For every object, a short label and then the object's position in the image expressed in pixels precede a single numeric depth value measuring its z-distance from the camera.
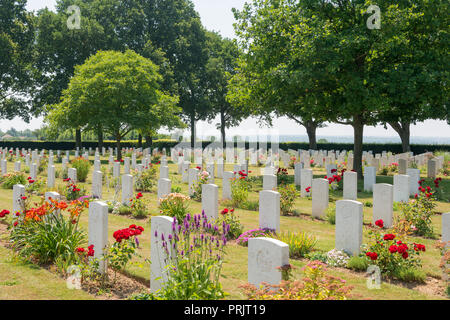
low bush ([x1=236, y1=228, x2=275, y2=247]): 7.53
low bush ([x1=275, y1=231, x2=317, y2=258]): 7.09
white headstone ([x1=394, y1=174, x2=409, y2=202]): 11.17
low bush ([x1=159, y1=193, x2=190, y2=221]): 9.37
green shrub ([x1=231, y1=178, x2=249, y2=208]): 12.22
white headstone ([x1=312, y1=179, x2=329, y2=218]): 10.59
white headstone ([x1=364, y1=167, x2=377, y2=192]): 14.94
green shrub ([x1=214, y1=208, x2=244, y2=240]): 8.37
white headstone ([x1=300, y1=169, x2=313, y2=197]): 13.16
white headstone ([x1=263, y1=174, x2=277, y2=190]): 11.46
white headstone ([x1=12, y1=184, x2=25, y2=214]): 8.43
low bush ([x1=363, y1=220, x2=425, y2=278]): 5.88
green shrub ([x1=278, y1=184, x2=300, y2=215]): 11.15
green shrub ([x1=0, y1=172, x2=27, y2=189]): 15.16
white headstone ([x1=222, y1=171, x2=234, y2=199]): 12.77
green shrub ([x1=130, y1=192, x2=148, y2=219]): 10.55
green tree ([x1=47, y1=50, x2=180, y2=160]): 28.75
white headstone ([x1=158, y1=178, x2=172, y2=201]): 10.73
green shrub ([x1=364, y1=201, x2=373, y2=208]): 12.45
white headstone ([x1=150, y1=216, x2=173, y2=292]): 5.07
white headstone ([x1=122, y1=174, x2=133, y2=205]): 11.44
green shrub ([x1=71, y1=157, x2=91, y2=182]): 17.30
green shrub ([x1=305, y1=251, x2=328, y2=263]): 6.81
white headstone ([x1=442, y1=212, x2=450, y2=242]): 6.56
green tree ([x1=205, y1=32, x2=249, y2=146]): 44.62
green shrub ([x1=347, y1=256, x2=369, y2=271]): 6.39
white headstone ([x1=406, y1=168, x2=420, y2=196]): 13.49
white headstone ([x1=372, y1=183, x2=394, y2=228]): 9.37
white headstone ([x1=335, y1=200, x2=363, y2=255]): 6.80
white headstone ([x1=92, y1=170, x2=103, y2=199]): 12.66
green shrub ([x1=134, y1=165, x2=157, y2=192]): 15.27
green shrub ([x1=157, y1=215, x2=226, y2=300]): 4.35
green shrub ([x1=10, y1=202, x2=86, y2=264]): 6.42
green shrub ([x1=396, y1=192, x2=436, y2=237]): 8.80
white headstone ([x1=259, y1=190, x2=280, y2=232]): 7.87
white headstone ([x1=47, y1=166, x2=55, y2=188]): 14.97
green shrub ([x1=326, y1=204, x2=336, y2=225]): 10.09
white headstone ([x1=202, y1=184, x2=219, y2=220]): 9.14
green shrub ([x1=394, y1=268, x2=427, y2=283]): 5.92
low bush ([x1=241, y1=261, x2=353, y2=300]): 3.97
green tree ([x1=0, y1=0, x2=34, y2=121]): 39.84
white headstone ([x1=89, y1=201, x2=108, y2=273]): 5.92
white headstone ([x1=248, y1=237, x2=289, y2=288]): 4.24
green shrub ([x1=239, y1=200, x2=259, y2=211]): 11.83
